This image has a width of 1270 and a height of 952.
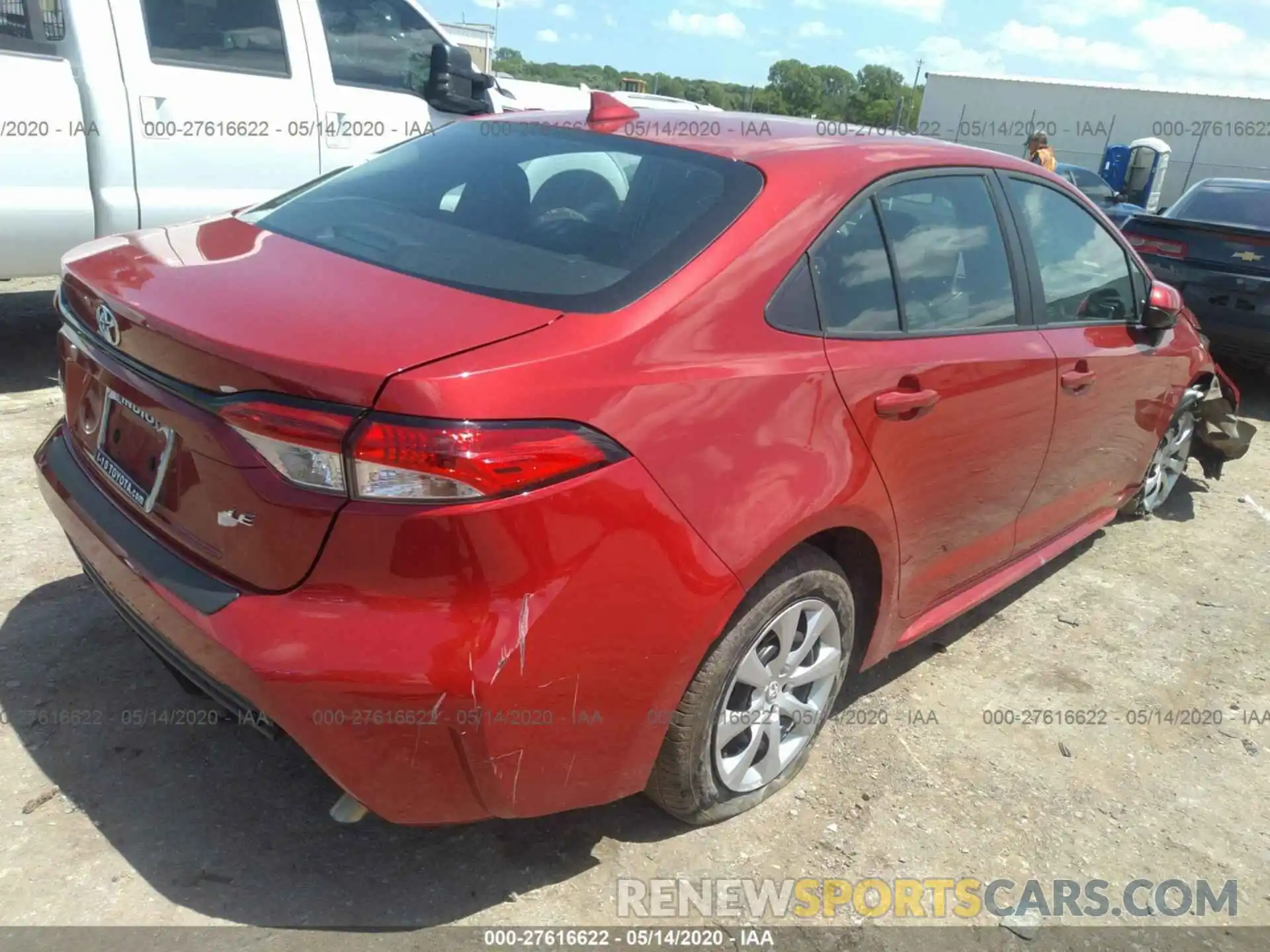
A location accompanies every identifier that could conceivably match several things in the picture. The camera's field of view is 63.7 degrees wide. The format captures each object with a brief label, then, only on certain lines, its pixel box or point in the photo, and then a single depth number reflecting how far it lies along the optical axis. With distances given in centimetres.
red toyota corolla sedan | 185
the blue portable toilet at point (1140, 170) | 2284
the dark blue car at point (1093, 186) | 1623
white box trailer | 2869
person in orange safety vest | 1265
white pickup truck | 481
